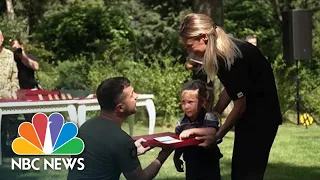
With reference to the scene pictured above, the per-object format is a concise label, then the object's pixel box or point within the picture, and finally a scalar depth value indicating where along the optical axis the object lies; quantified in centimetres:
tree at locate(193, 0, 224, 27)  795
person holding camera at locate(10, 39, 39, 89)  598
